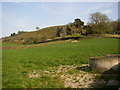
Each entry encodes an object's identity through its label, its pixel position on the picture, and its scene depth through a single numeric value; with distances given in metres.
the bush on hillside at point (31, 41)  49.42
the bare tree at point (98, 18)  43.72
